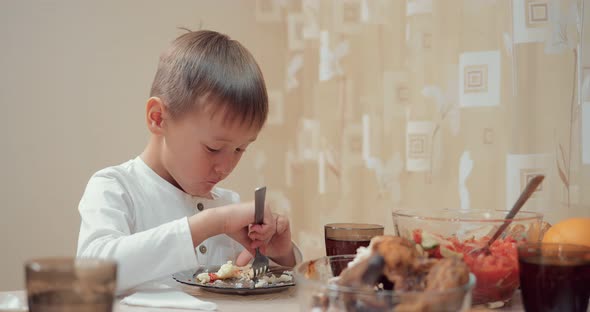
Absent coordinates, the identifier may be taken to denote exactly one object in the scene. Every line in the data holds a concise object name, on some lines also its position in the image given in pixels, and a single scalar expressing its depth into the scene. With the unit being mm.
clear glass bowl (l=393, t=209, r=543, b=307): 825
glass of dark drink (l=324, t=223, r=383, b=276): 976
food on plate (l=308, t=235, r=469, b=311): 551
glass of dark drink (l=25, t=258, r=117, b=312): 537
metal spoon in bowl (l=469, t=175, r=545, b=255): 838
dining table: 840
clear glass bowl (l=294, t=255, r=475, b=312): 546
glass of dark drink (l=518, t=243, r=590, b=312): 731
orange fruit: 924
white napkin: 830
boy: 1190
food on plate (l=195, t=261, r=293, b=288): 978
